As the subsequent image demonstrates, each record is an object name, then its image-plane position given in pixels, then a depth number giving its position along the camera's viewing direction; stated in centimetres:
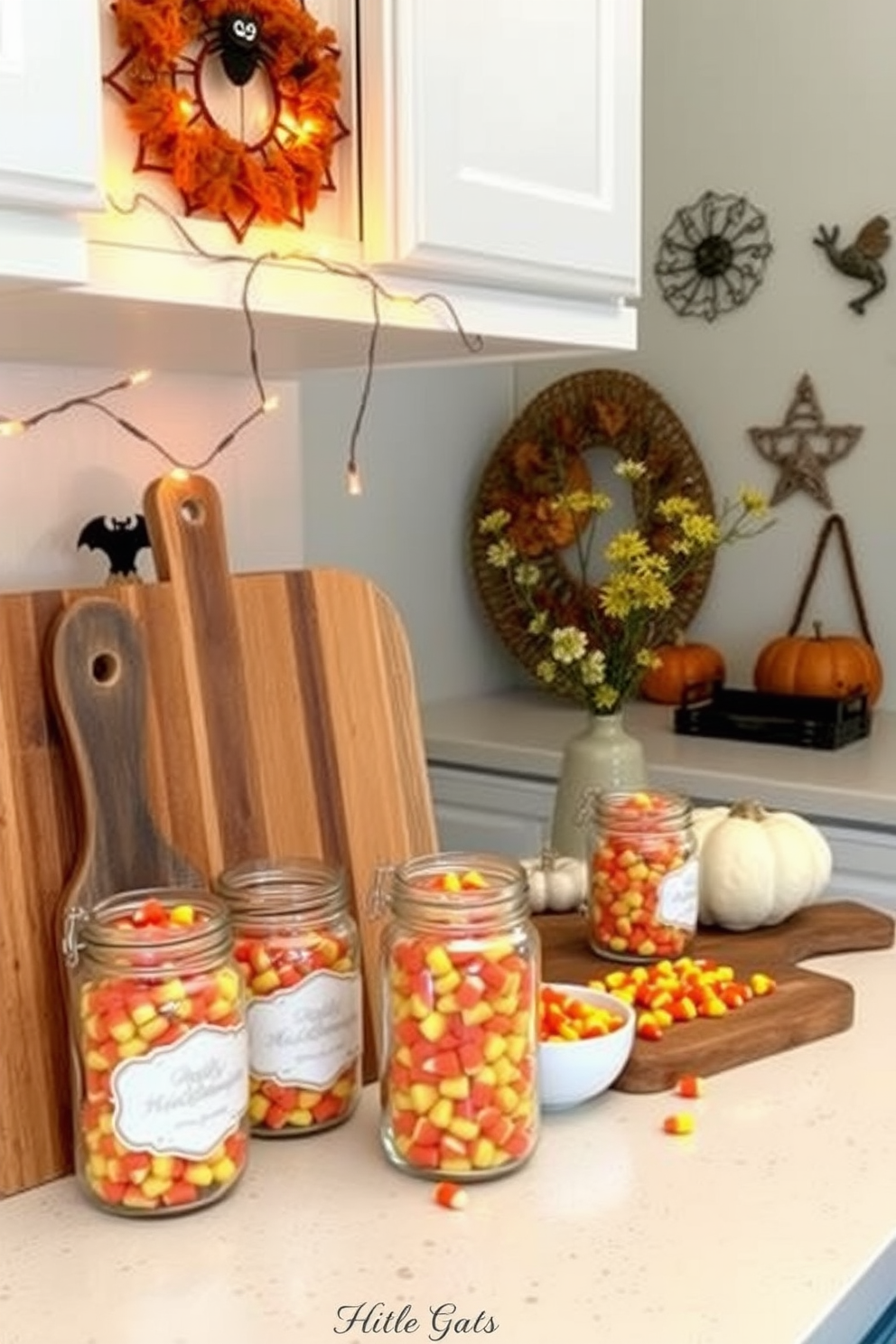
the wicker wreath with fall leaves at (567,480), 283
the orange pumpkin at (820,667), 261
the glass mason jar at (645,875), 130
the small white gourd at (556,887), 147
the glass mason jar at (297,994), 102
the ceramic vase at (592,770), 163
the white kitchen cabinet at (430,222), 98
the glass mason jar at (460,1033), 96
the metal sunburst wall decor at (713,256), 282
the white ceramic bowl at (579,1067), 105
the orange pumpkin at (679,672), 279
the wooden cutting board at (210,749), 99
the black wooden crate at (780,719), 244
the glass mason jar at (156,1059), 90
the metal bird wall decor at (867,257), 267
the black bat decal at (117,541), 127
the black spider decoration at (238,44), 102
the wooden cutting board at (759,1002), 113
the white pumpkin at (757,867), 139
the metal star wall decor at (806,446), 276
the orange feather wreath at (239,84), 97
